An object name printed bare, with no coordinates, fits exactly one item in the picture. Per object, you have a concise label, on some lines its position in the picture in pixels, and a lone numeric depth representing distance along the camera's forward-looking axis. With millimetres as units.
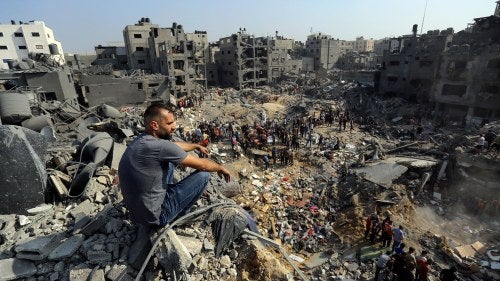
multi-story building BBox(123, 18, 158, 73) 40688
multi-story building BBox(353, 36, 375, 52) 91125
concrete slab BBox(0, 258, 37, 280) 3605
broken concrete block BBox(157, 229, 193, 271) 3439
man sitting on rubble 3145
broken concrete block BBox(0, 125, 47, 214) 5035
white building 44281
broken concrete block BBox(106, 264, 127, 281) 3459
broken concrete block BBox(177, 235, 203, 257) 3762
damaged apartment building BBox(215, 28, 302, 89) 45375
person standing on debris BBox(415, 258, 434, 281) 7431
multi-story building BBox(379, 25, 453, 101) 30375
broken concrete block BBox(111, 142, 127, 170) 7879
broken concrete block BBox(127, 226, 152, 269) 3635
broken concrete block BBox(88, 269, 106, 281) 3433
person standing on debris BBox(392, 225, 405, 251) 8695
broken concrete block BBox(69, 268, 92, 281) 3474
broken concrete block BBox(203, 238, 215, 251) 3926
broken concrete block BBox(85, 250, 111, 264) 3702
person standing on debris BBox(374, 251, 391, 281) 7723
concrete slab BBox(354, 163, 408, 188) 13328
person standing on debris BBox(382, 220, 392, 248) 9195
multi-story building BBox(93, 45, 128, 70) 44562
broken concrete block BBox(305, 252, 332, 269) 8982
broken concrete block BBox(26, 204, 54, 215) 5180
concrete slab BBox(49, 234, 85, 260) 3838
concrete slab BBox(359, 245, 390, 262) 9055
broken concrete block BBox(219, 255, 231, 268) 3939
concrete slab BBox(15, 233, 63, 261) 3859
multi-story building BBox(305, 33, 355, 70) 62438
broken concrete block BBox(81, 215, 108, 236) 4203
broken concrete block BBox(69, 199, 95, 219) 5156
